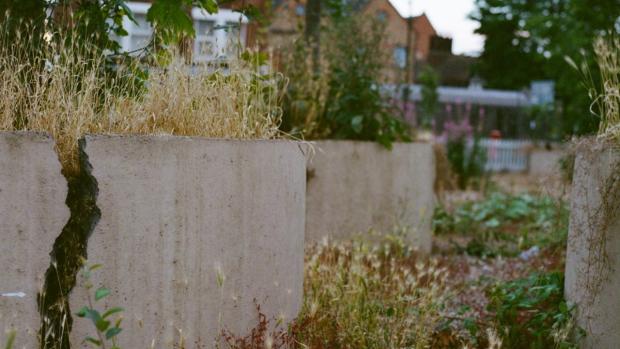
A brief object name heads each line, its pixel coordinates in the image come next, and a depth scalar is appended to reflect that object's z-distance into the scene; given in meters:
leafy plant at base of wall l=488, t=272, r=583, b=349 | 3.19
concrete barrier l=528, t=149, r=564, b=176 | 16.20
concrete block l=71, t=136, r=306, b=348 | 2.46
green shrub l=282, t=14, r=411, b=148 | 5.24
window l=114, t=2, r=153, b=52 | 11.60
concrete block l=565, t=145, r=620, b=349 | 3.03
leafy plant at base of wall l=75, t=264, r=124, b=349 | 1.89
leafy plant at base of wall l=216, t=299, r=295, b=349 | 2.78
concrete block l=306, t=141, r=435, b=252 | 5.17
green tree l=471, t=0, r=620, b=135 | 20.59
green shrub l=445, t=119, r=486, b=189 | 10.93
